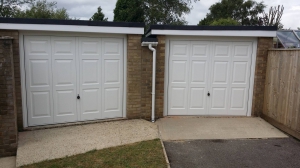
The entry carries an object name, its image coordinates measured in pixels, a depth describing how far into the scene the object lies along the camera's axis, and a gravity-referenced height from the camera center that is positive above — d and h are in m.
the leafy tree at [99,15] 20.14 +4.04
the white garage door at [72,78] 6.07 -0.31
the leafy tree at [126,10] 17.86 +3.96
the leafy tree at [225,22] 18.66 +3.42
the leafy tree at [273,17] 19.27 +4.06
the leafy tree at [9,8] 19.23 +4.37
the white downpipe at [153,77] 6.71 -0.28
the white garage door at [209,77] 7.23 -0.27
